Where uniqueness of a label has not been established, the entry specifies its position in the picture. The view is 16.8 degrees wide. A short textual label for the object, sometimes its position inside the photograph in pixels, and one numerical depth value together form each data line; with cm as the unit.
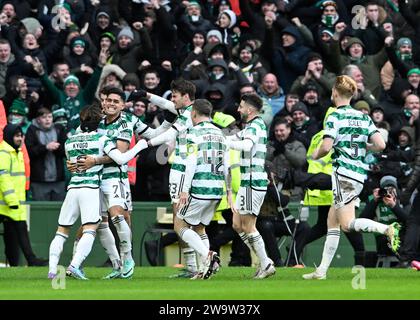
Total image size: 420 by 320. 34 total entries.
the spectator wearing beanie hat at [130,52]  2700
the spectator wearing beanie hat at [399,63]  2670
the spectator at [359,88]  2566
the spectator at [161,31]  2747
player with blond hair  1736
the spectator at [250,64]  2664
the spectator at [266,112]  2514
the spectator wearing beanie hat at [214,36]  2684
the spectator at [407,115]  2505
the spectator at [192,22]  2766
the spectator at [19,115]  2502
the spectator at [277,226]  2189
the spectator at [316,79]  2611
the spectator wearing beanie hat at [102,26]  2795
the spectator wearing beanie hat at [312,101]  2547
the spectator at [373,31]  2755
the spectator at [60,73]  2672
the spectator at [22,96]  2561
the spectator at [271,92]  2603
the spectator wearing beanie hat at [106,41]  2694
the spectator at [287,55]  2744
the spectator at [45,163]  2442
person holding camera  2173
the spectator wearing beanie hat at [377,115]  2477
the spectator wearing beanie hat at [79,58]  2702
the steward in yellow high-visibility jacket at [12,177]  2228
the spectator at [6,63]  2652
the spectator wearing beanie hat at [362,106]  2373
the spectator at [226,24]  2755
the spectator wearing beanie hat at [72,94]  2569
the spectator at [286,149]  2373
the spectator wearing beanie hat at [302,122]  2461
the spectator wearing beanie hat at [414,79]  2620
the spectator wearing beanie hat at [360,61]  2688
